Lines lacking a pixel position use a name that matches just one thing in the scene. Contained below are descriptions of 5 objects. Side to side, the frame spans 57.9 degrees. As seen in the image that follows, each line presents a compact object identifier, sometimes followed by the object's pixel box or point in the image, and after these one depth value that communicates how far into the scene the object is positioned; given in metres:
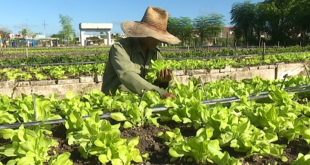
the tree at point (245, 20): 36.96
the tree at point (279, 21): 33.14
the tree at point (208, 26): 43.40
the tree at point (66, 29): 60.64
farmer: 2.67
